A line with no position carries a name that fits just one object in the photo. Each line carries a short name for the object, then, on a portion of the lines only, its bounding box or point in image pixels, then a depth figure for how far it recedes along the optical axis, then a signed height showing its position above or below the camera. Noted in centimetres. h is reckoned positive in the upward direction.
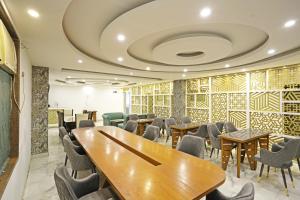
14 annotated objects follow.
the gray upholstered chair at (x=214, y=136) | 393 -94
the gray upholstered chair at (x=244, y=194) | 116 -76
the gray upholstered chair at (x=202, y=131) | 468 -93
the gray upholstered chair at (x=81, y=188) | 133 -97
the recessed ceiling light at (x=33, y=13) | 180 +98
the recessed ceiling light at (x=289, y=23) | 206 +101
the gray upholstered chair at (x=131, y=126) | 477 -83
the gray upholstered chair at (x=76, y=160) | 261 -100
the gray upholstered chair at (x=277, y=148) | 315 -97
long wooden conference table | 136 -79
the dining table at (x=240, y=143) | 332 -99
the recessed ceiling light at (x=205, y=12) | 182 +102
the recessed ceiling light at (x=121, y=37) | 255 +101
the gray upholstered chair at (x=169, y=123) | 589 -88
